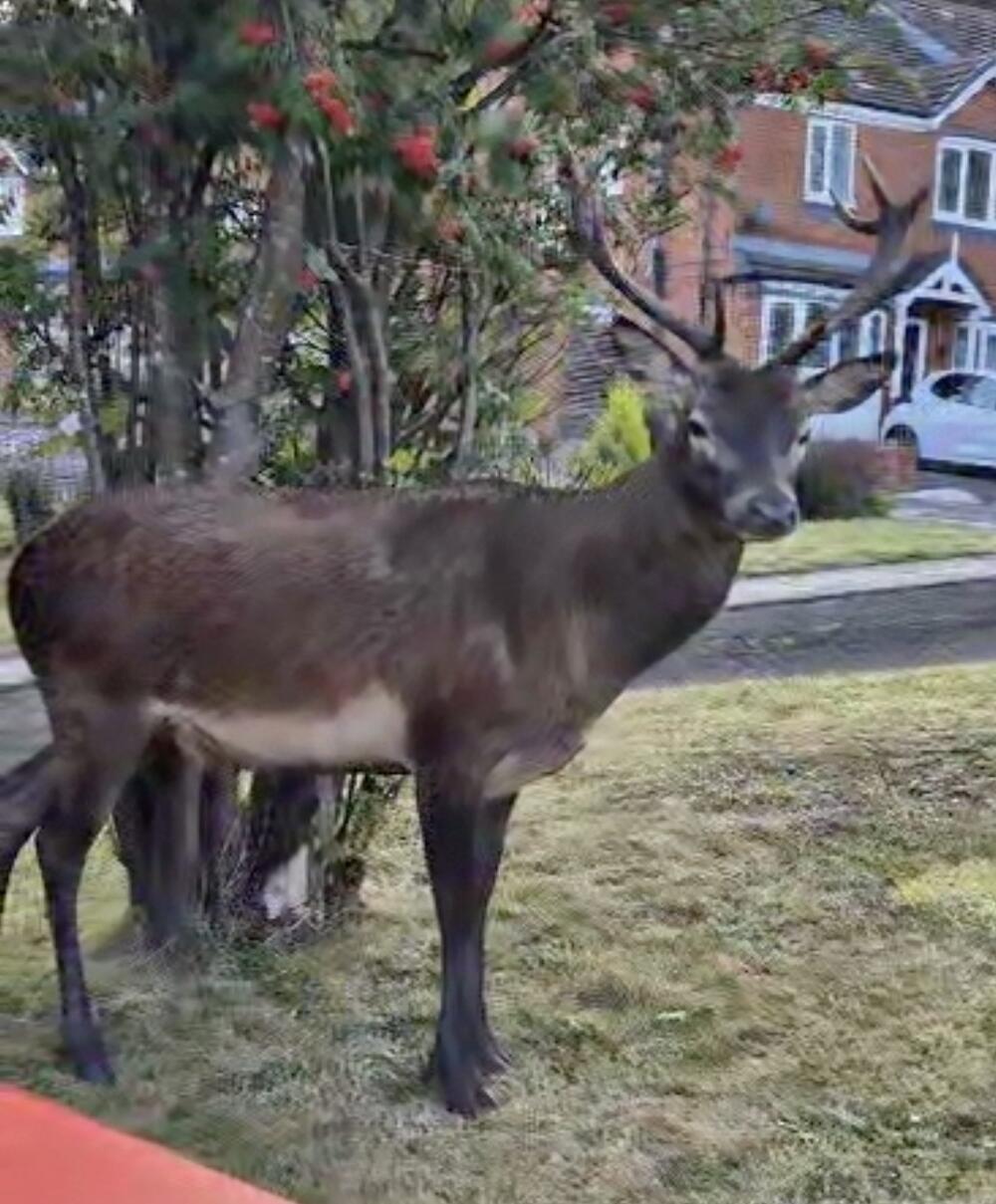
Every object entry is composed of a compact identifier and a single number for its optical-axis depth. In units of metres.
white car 26.47
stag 4.90
